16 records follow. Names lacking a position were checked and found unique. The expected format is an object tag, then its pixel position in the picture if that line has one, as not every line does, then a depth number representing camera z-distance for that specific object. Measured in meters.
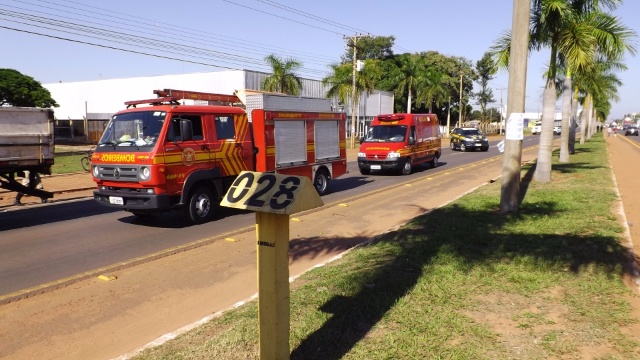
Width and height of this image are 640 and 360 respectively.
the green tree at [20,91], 33.59
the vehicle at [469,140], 33.97
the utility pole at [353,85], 35.00
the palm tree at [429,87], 51.88
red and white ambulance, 18.28
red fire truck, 8.93
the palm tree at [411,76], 50.88
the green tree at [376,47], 71.19
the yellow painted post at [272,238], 3.36
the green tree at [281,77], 33.66
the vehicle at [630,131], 80.50
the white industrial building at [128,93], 37.31
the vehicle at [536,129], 79.25
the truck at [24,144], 9.57
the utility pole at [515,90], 9.57
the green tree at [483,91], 76.68
